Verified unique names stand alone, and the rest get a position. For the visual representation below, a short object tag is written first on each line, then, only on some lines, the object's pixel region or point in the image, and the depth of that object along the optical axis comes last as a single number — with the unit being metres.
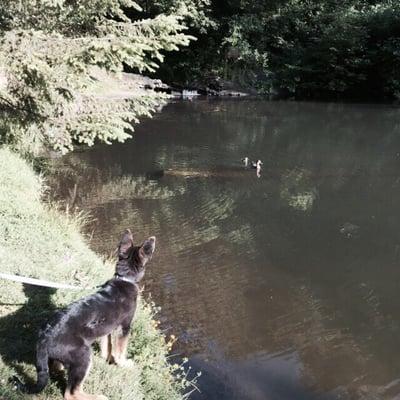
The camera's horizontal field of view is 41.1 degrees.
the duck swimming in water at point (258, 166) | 16.34
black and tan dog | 3.79
